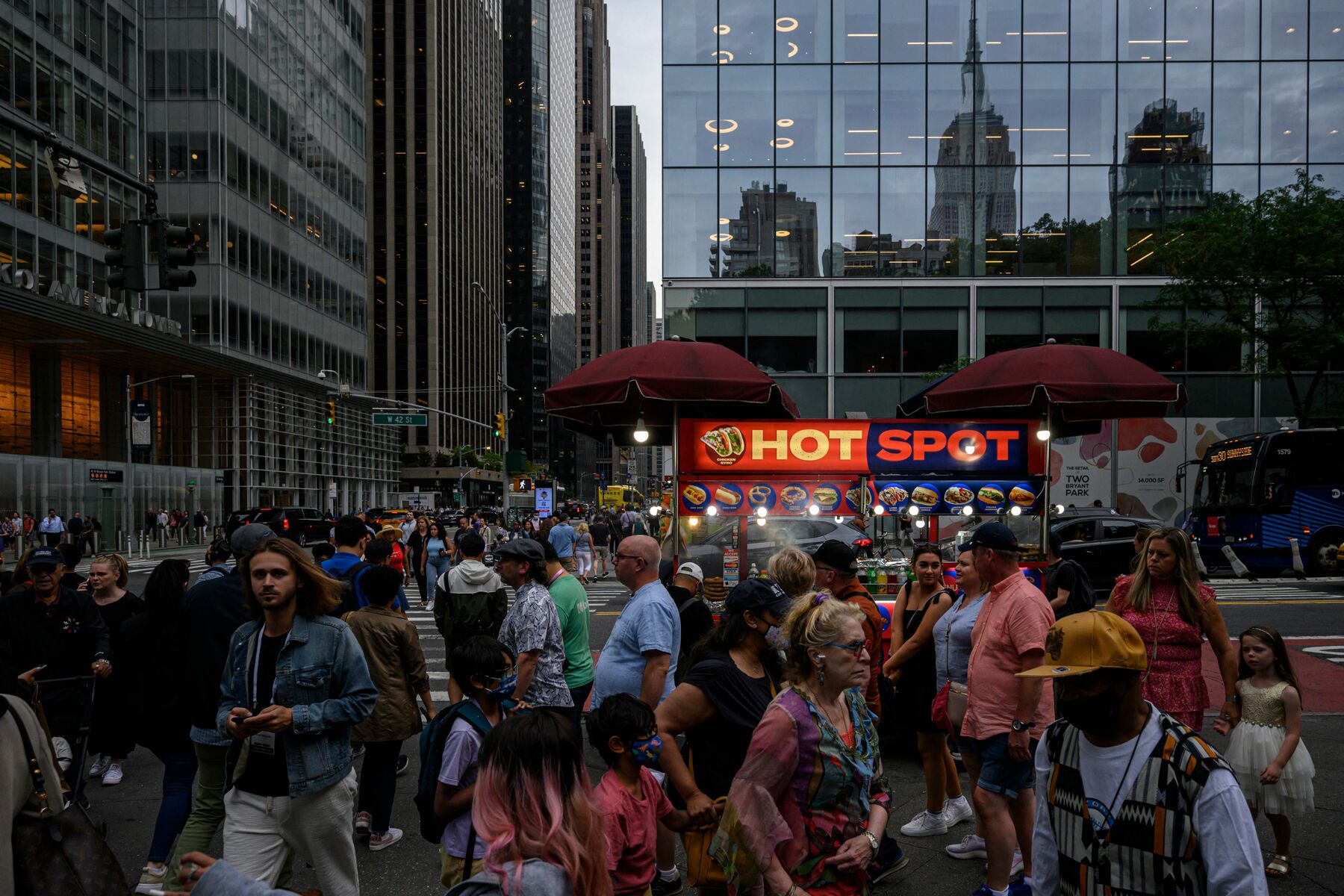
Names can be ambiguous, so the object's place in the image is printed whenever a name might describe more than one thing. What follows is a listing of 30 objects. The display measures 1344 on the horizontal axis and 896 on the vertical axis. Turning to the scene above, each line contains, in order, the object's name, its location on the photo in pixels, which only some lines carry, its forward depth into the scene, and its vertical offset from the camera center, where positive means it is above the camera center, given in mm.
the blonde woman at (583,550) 22375 -2964
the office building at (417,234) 104375 +24003
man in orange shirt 4582 -1429
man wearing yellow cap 2309 -976
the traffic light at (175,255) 13680 +2853
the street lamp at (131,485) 36312 -2108
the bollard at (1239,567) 22172 -3274
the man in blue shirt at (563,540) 14953 -1816
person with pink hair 2303 -1037
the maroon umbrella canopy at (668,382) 8812 +546
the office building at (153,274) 35375 +7831
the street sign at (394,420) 38969 +659
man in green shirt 6195 -1398
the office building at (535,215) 157625 +40994
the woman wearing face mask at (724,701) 3684 -1121
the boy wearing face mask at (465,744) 3562 -1265
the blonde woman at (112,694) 6020 -1777
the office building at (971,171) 31328 +9480
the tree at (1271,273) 25797 +4918
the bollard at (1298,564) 21334 -3065
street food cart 9516 -419
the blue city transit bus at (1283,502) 21359 -1611
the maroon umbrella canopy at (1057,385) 9070 +541
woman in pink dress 5055 -1088
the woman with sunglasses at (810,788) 3014 -1227
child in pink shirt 3211 -1330
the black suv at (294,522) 29016 -3275
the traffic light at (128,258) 13516 +2718
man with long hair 3963 -1275
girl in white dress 4965 -1749
